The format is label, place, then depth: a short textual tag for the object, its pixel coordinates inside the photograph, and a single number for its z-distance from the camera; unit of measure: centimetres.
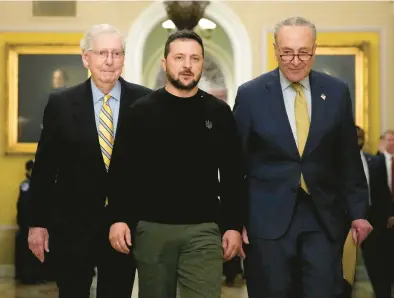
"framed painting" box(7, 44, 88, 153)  783
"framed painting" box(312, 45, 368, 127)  769
